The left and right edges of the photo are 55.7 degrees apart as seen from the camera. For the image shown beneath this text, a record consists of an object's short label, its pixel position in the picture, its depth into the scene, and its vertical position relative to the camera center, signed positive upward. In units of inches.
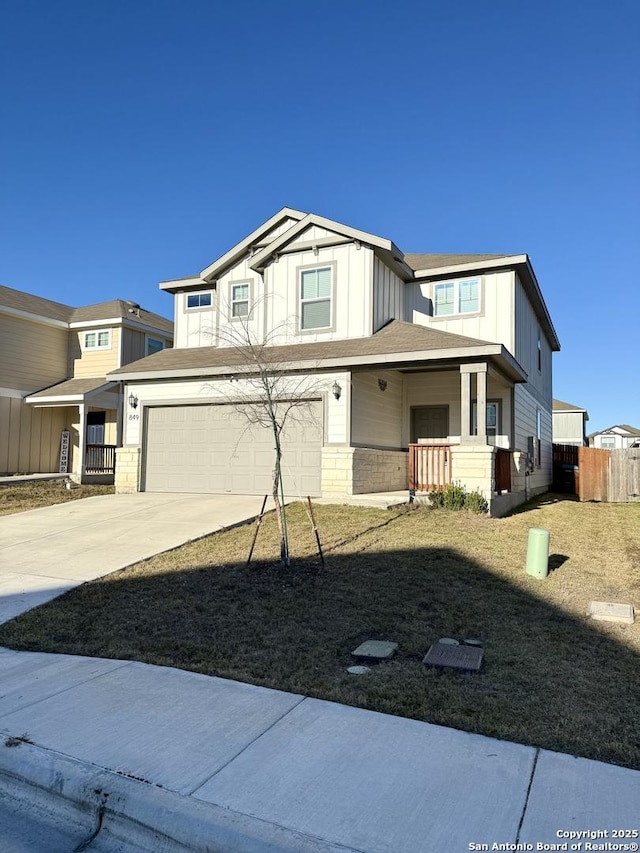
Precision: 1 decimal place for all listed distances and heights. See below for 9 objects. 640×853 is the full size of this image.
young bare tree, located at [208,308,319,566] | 565.6 +62.5
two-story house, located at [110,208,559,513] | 553.3 +82.3
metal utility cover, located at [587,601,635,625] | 233.5 -59.5
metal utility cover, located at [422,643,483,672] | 186.7 -64.0
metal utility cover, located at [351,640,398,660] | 196.2 -64.9
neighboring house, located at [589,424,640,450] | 2186.4 +89.4
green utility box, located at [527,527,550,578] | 300.7 -47.0
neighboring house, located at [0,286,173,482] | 842.8 +100.5
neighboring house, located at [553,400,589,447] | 1530.5 +92.0
